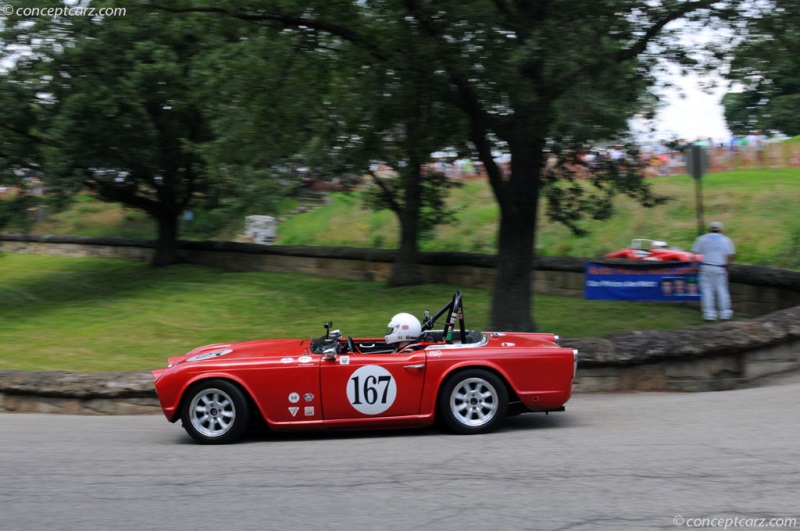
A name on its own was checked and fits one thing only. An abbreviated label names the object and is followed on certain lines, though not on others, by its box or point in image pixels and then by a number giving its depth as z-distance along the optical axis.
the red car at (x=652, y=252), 19.61
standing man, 13.26
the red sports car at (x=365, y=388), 7.54
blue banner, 15.13
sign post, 15.24
